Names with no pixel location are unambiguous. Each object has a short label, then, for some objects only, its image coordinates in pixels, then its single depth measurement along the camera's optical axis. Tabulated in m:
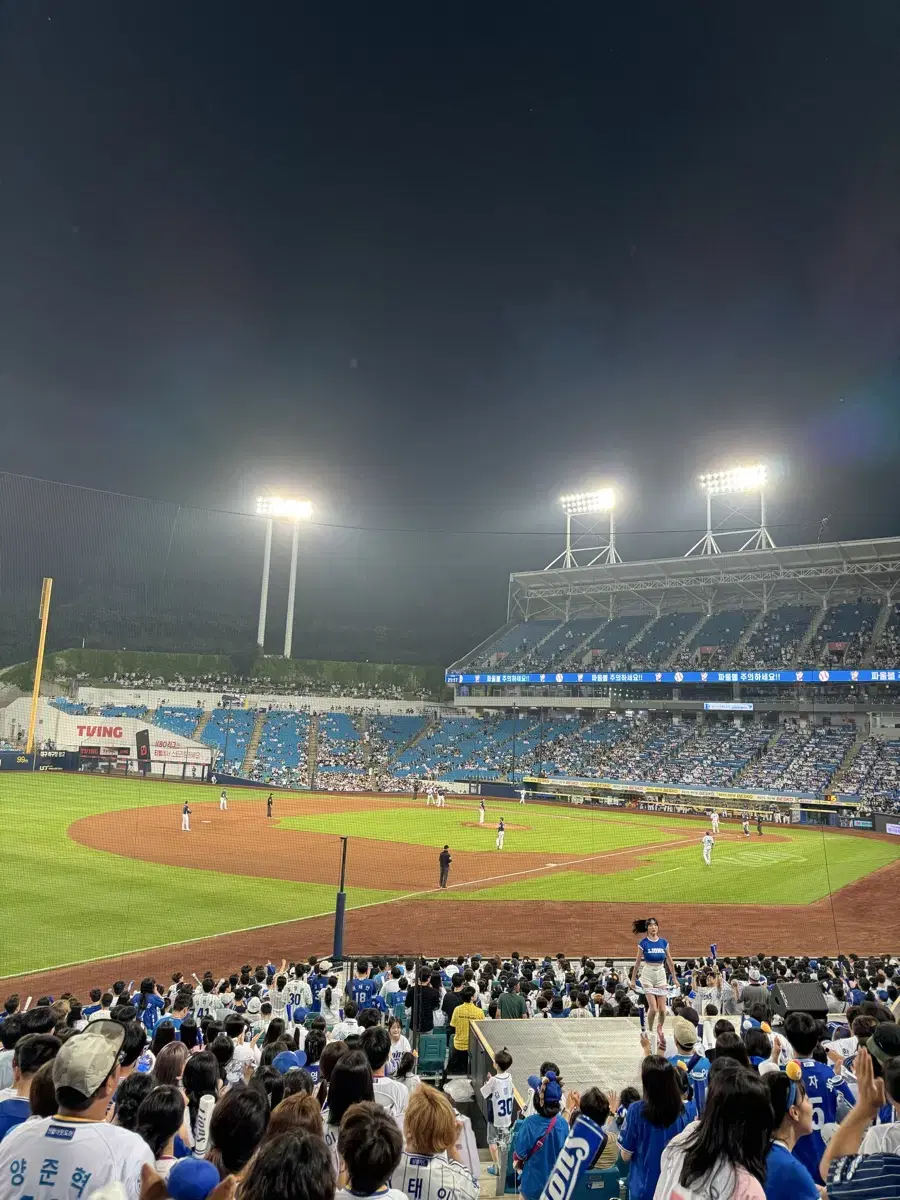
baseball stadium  19.30
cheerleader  10.85
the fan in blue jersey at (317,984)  11.44
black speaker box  8.62
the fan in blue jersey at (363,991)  11.47
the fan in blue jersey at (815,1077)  4.81
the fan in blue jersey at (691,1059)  5.75
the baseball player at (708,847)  27.39
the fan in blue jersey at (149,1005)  9.45
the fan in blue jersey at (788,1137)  3.00
